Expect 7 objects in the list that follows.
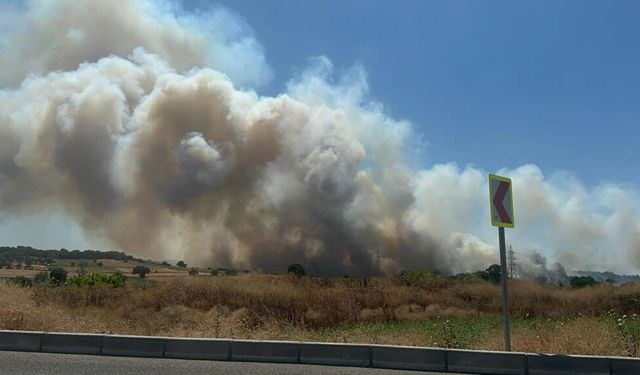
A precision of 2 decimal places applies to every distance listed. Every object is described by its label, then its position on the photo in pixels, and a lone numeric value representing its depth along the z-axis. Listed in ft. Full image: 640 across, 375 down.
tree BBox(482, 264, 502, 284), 130.86
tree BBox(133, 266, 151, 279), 156.69
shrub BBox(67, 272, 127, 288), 71.69
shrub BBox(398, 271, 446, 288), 81.81
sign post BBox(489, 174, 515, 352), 23.13
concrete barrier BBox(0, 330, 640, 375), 19.81
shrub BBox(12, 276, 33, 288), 48.69
